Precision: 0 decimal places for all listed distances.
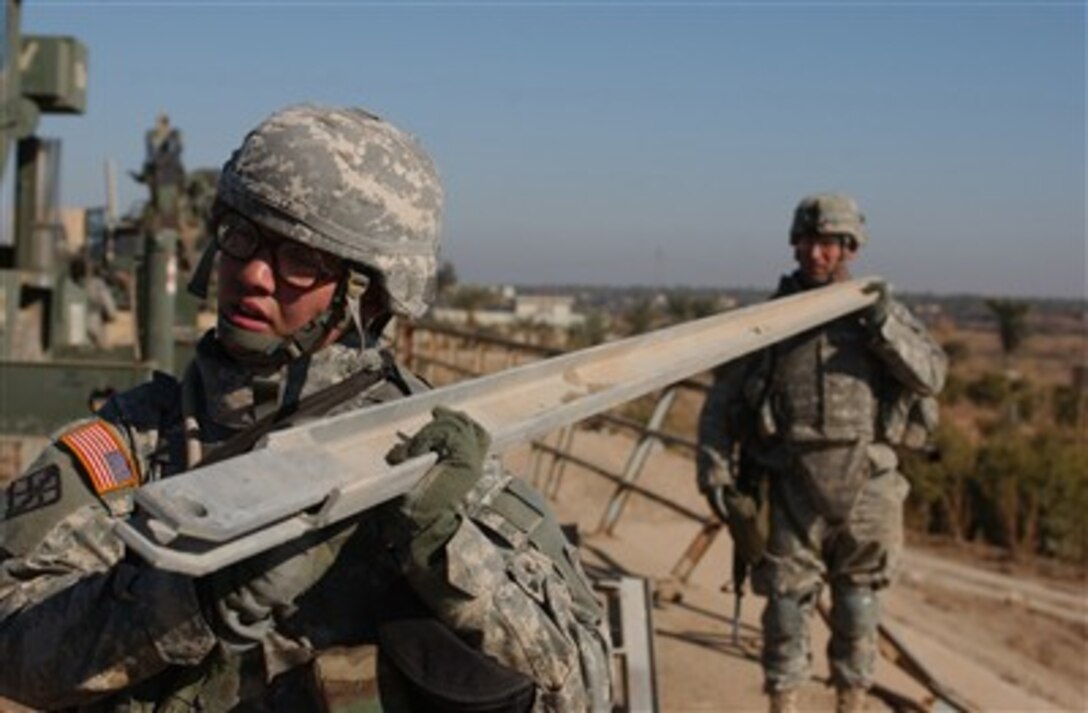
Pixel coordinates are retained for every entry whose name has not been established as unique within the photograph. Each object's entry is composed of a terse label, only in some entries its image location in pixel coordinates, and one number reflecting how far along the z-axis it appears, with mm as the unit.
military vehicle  9398
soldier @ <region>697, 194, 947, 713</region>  5254
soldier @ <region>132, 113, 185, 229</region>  16188
